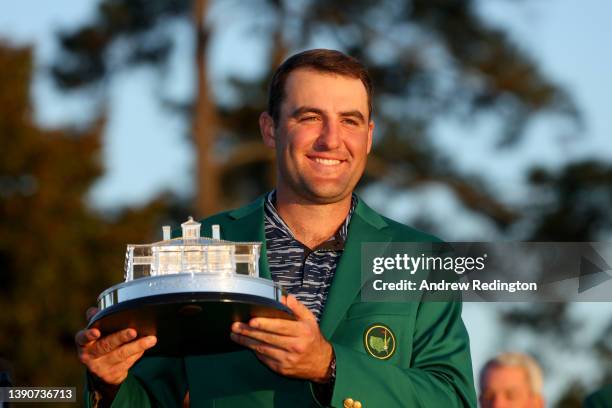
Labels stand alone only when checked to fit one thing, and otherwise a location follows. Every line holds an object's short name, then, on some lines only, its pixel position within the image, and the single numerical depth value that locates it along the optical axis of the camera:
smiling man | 9.86
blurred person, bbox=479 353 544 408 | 14.74
